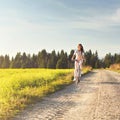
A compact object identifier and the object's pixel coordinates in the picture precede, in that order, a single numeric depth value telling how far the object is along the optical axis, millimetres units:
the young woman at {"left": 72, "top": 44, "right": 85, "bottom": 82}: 19688
